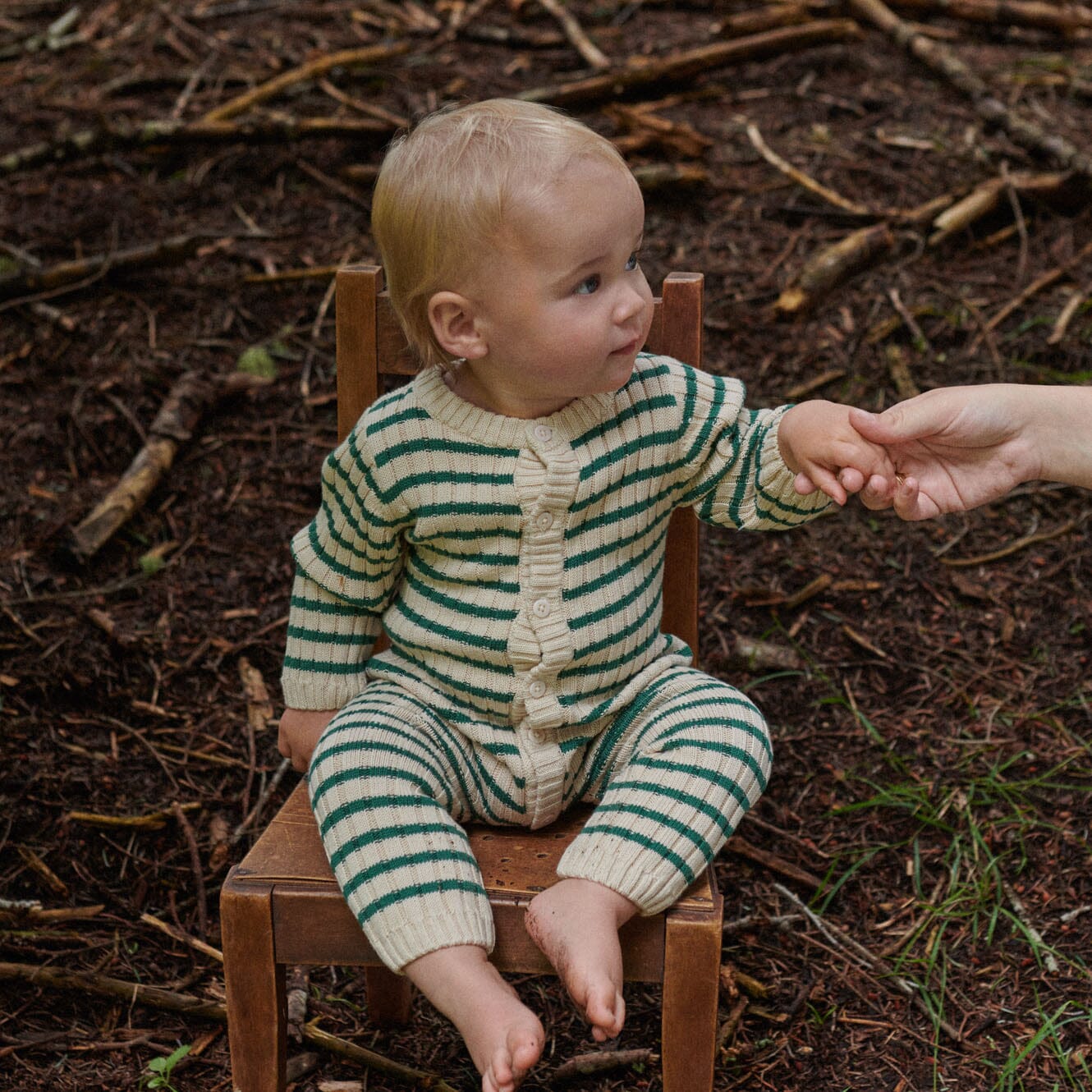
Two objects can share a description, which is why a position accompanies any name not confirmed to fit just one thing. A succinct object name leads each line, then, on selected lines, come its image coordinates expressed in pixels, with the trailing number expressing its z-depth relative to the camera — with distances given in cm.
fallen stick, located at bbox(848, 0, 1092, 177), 412
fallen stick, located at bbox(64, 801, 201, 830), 261
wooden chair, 171
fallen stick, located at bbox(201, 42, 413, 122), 468
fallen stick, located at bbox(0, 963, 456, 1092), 229
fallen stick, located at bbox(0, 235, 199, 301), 396
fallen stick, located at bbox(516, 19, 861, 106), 454
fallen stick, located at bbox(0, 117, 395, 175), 453
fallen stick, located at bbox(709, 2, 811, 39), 496
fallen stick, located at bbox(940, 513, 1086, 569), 327
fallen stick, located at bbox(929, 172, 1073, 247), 398
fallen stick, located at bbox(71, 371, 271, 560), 323
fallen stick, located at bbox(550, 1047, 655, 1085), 225
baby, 171
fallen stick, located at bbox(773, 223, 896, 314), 380
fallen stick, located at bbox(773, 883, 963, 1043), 229
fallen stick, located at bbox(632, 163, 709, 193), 414
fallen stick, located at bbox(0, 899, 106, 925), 239
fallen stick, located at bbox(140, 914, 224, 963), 243
